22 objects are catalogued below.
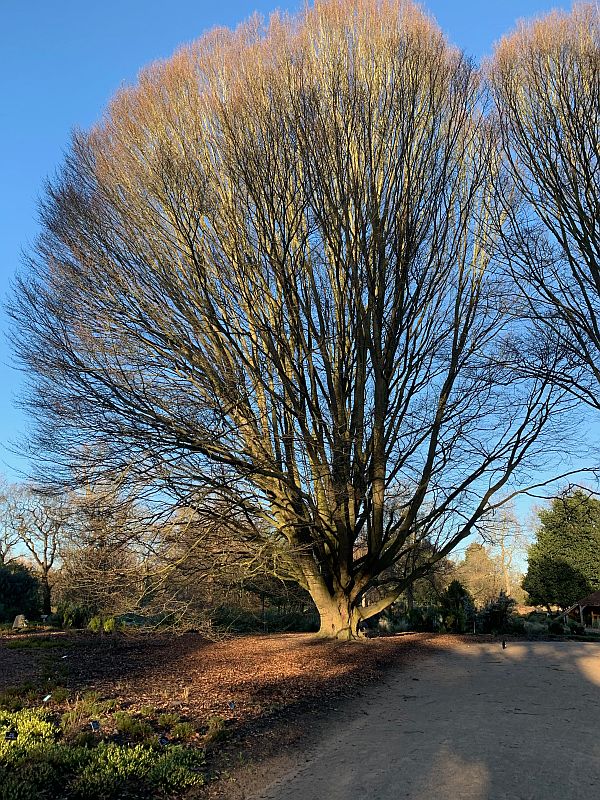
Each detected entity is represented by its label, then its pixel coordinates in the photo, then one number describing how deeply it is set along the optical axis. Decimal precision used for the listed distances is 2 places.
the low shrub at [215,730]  5.07
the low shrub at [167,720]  5.35
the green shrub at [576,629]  16.82
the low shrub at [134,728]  4.99
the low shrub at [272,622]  16.11
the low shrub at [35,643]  11.01
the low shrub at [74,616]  16.19
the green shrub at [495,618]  16.37
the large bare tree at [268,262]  9.09
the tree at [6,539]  32.53
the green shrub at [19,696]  5.86
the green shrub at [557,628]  16.28
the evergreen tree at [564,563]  27.59
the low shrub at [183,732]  5.05
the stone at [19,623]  14.47
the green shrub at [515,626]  16.21
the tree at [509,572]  44.75
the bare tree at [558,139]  10.10
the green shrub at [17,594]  18.78
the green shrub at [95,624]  13.78
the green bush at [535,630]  15.75
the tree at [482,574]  37.88
